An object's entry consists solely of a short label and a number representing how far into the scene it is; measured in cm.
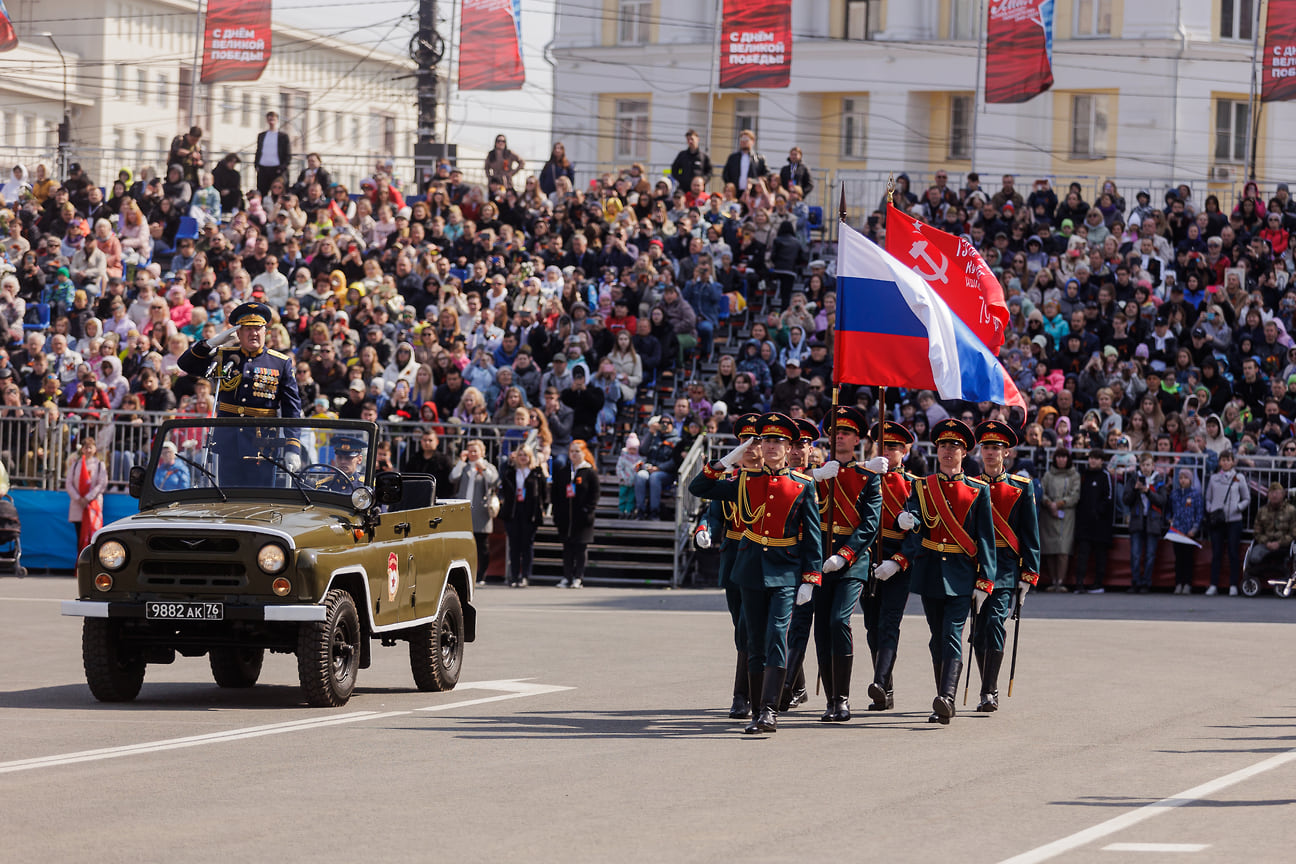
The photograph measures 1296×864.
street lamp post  3700
